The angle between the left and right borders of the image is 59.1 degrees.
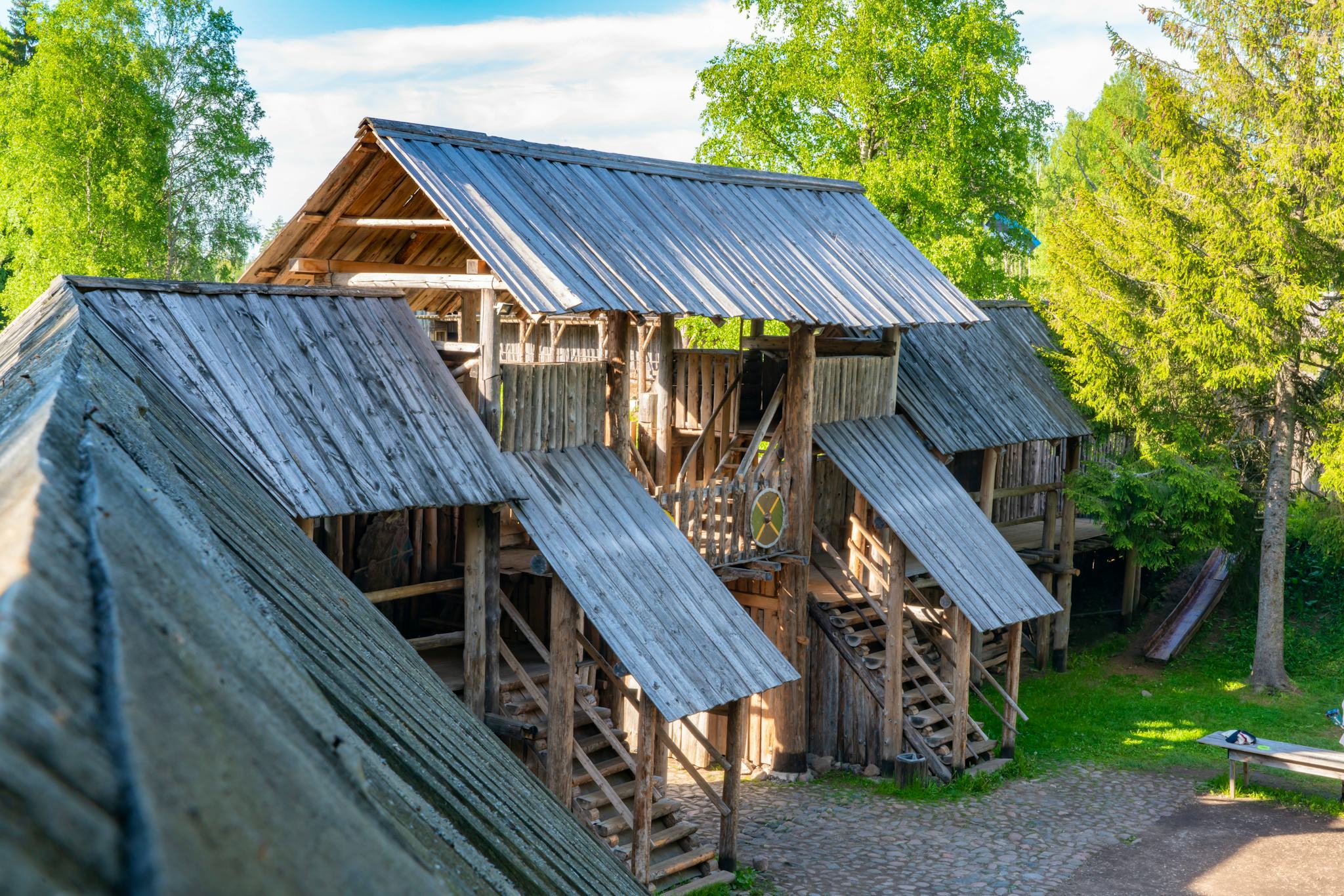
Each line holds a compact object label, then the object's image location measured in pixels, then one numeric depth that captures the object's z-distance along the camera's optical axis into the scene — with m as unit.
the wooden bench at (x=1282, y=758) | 14.15
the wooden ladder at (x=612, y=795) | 11.39
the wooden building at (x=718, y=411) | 11.20
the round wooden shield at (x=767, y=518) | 14.12
